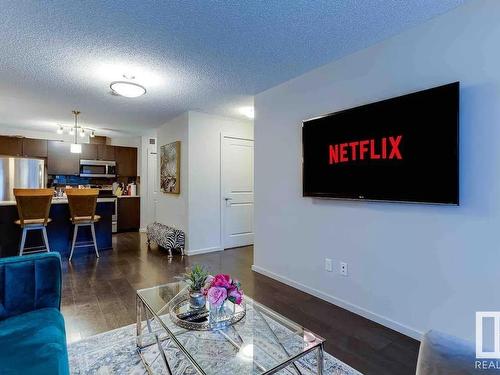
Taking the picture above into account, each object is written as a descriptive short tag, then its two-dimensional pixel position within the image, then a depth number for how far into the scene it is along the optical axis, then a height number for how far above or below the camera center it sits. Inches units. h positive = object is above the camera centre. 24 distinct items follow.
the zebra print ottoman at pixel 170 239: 175.8 -34.8
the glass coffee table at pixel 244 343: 51.2 -32.7
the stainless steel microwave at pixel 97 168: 258.6 +15.7
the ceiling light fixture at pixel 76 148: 192.9 +25.7
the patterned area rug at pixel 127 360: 67.1 -45.3
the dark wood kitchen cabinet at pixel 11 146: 223.6 +31.4
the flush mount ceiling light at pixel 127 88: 114.4 +41.1
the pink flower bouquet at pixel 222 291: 59.7 -23.4
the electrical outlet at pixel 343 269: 102.3 -30.7
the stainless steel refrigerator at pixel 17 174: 212.2 +7.6
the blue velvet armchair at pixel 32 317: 45.8 -29.0
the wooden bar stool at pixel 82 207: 166.4 -14.0
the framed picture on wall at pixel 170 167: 187.5 +12.8
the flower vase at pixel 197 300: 64.9 -27.1
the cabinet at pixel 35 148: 231.8 +31.2
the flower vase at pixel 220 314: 60.4 -29.5
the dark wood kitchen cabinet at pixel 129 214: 262.7 -28.1
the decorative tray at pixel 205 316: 59.7 -29.8
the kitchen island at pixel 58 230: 160.7 -29.7
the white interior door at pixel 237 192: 192.9 -4.5
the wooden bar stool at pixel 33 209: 147.0 -13.6
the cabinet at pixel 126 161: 275.7 +24.2
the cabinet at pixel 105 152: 265.7 +31.7
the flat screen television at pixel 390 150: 75.2 +12.0
